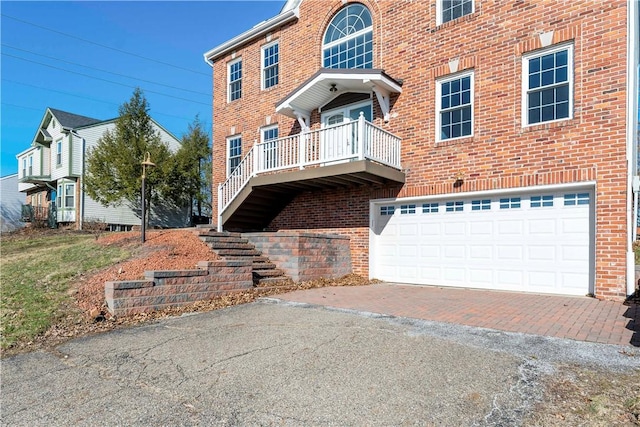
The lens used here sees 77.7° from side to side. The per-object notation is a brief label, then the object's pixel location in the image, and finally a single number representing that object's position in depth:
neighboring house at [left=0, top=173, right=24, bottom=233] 31.44
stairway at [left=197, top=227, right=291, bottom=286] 9.38
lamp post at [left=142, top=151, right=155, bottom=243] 9.81
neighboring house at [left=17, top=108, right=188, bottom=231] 24.03
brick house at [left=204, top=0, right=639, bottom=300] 8.05
